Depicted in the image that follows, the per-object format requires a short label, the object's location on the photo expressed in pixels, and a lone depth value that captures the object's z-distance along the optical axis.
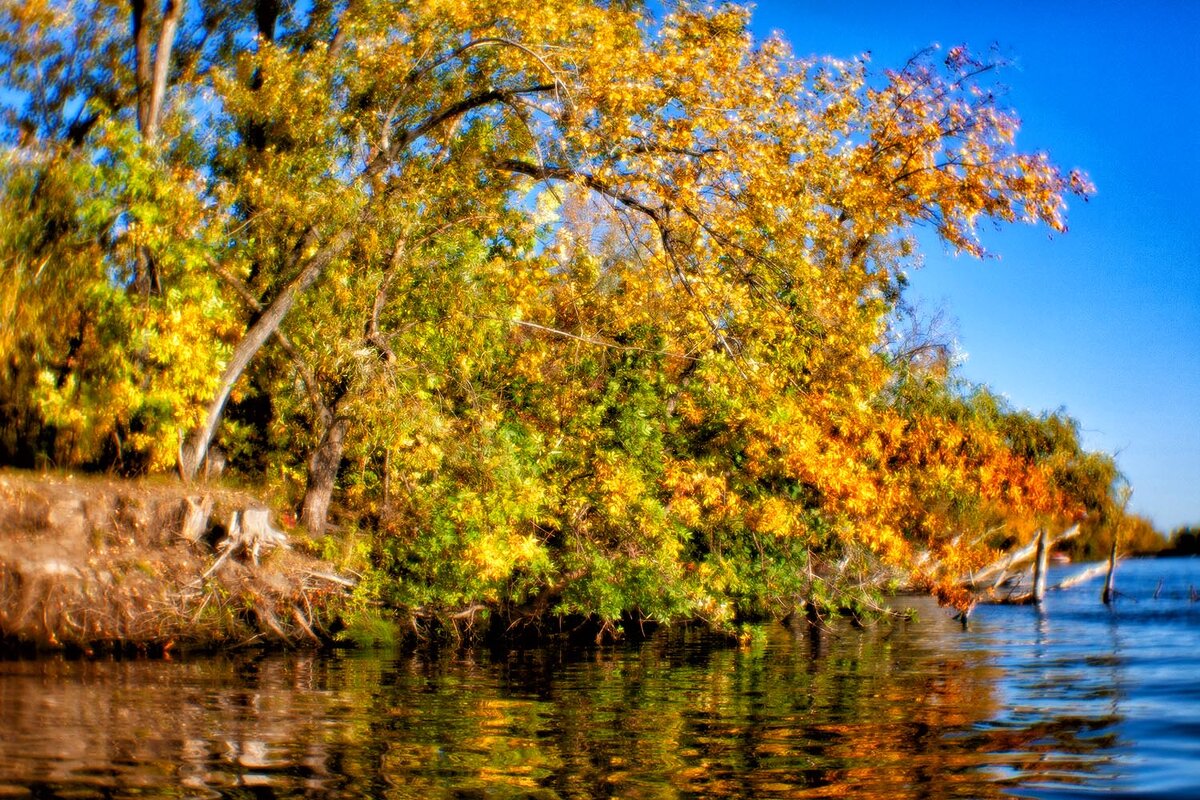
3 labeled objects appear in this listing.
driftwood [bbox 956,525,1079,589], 35.94
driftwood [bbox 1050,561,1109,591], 44.26
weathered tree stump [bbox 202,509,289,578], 16.22
